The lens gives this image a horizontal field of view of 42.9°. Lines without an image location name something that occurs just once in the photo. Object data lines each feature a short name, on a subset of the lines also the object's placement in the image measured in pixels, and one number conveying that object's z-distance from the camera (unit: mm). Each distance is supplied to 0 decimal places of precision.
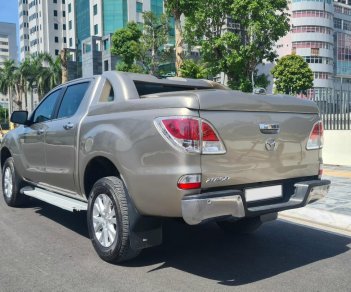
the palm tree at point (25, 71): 63750
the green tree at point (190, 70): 19578
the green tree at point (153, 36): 36091
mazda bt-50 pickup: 3627
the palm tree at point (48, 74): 62406
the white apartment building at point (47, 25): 94562
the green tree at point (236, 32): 21516
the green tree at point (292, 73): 53375
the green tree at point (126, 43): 39366
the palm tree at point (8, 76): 67562
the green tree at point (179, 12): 19078
